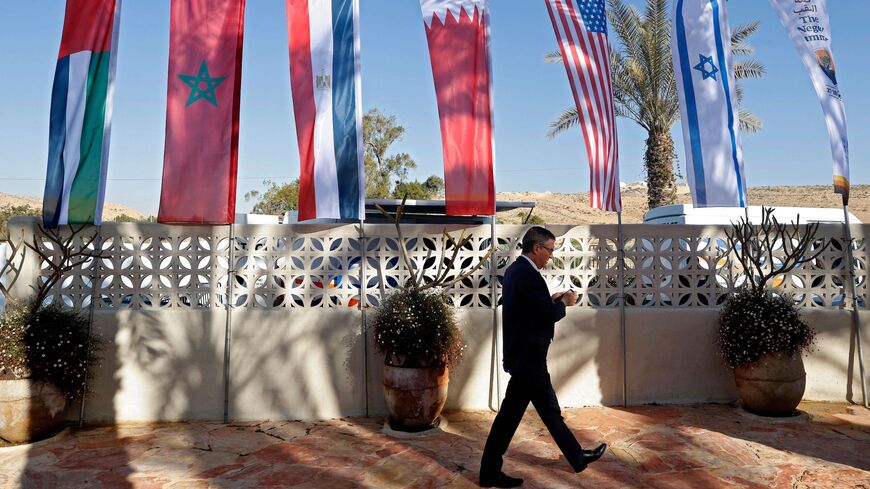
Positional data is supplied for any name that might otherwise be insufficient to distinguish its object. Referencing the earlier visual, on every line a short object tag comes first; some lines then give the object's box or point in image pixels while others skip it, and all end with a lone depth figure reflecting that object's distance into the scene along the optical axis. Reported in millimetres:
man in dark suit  4562
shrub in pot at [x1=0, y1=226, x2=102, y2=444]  5594
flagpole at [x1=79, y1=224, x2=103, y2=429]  6398
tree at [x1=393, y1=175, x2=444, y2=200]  36125
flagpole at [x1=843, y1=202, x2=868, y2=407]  6980
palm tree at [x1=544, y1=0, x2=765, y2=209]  17734
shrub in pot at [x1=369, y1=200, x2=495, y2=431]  5918
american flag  6867
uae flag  6348
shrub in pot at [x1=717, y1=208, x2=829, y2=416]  6207
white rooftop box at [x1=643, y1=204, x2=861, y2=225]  11484
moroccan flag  6301
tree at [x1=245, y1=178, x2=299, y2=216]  37625
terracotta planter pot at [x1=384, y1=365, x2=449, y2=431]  5906
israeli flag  6949
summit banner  7160
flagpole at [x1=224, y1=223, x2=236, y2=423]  6488
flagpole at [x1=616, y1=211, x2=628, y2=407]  6889
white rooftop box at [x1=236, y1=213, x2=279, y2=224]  11977
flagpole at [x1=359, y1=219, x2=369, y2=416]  6602
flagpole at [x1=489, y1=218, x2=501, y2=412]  6730
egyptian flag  6430
